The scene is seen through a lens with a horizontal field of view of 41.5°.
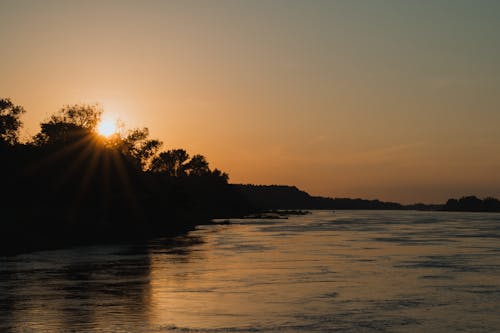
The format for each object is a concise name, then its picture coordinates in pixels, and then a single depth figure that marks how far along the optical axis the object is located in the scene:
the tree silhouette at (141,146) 151.38
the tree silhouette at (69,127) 106.24
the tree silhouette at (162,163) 185.38
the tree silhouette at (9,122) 107.06
